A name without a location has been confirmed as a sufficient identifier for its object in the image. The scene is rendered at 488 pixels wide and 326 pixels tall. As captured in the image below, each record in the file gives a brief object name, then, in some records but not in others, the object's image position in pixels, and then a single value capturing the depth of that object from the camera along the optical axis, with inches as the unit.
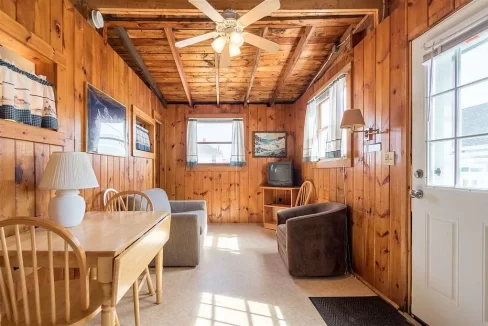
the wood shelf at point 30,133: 54.4
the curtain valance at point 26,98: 54.6
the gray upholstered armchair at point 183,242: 108.3
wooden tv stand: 179.4
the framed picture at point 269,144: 198.1
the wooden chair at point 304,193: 156.7
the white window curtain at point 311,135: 151.0
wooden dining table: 43.6
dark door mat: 70.6
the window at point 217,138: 193.9
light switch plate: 78.4
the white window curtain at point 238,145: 193.0
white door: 53.6
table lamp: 56.8
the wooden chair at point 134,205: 64.5
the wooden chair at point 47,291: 38.2
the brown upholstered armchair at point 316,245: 98.8
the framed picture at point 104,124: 89.1
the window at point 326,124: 114.5
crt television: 182.7
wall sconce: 88.4
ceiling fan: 71.2
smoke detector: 88.9
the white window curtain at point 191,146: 192.4
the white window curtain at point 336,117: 115.5
